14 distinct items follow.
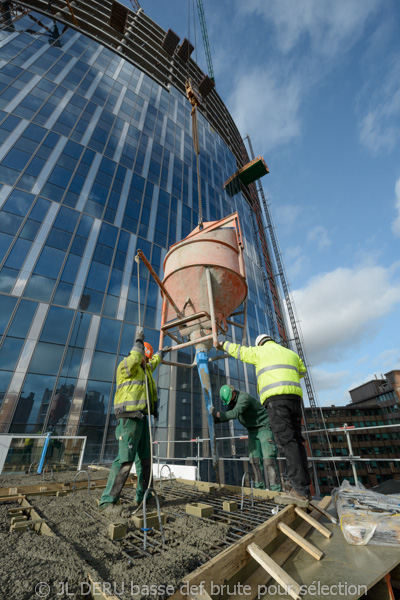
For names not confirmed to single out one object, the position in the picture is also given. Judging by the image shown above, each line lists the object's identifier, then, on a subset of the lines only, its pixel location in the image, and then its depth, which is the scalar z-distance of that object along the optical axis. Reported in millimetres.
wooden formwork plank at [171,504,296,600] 1351
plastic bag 2096
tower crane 35344
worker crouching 4551
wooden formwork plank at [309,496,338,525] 2555
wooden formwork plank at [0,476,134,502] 3871
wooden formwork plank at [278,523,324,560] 1908
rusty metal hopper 5246
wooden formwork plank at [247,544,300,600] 1409
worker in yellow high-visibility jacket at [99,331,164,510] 3130
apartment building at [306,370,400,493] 44250
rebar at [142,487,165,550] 1937
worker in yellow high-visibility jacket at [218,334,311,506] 2840
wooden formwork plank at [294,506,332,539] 2285
